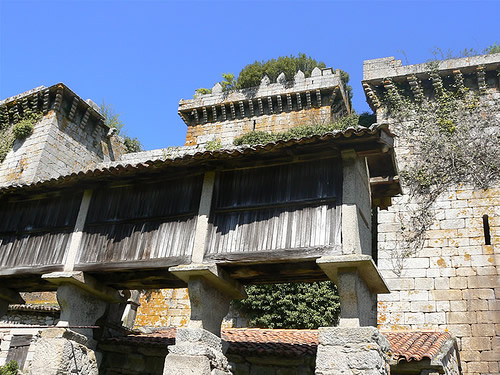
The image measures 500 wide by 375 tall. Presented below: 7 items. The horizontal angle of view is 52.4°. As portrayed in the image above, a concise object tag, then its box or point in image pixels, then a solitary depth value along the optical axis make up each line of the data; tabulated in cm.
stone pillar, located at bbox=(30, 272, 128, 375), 756
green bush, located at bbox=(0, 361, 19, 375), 977
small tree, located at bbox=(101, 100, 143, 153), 2222
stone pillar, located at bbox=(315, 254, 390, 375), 589
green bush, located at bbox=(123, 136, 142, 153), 2294
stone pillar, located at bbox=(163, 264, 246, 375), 664
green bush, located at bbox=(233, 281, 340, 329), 1296
